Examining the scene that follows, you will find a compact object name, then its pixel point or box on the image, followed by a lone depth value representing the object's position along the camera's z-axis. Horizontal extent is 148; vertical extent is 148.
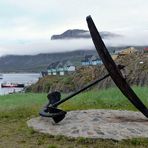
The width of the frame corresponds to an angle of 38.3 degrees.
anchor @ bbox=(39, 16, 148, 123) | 4.82
